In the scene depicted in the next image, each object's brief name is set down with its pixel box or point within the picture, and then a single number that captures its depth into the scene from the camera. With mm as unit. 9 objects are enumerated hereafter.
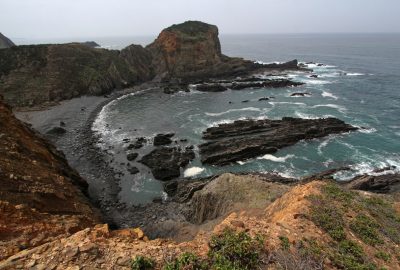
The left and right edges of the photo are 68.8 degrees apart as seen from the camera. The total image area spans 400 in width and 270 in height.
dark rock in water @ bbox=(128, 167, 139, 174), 40569
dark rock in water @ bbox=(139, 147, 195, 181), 39562
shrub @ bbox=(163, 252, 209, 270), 10883
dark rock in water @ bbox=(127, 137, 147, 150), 47522
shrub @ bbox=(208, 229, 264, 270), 11352
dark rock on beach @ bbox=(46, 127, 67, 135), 52000
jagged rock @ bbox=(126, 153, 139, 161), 43844
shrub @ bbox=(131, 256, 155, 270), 10719
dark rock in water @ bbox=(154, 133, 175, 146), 48528
